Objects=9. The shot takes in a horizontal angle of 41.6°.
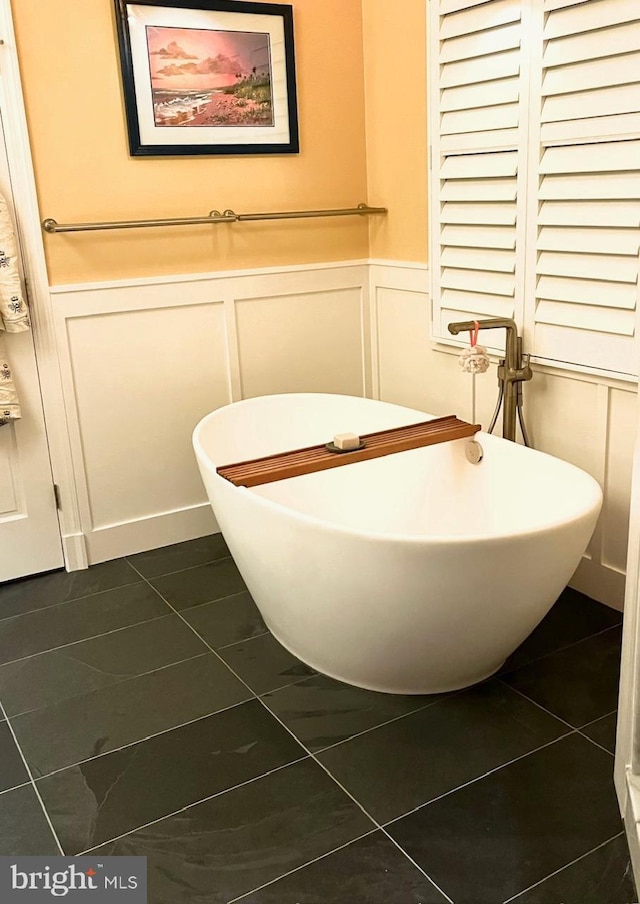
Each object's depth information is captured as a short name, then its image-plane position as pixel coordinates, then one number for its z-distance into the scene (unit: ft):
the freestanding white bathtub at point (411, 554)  6.40
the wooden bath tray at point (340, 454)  8.13
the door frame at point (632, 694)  5.31
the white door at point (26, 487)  9.61
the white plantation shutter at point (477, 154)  8.66
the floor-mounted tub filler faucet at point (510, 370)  8.76
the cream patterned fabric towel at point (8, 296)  8.88
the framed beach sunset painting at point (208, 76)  9.52
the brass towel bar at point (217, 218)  9.38
